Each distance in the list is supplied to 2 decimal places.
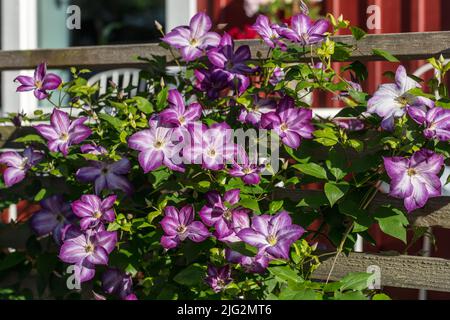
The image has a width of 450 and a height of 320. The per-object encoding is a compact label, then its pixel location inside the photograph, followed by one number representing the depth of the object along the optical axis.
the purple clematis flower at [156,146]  2.75
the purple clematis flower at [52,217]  2.98
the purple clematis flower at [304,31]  2.82
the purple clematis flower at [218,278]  2.77
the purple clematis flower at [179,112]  2.77
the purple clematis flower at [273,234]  2.67
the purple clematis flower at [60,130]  2.89
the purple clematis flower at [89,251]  2.77
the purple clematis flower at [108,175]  2.86
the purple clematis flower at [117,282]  2.90
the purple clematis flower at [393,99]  2.73
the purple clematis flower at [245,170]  2.74
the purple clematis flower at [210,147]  2.73
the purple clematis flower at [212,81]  2.87
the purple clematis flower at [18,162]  2.97
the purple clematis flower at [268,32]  2.88
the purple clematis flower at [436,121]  2.67
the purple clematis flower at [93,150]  2.87
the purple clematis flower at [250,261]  2.69
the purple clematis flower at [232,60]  2.87
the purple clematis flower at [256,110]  2.86
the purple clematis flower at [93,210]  2.79
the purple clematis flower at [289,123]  2.79
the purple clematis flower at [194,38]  2.89
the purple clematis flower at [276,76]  2.93
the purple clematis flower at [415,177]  2.67
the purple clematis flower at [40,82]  2.93
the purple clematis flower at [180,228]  2.74
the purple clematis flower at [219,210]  2.73
